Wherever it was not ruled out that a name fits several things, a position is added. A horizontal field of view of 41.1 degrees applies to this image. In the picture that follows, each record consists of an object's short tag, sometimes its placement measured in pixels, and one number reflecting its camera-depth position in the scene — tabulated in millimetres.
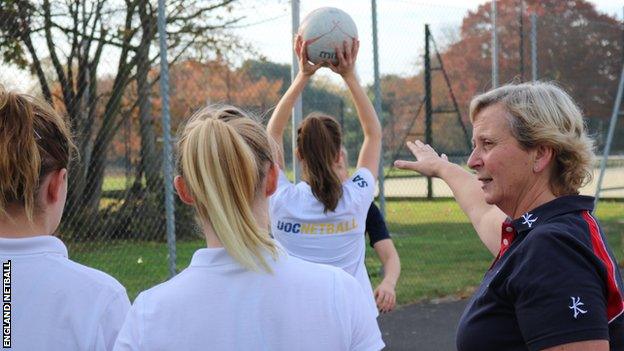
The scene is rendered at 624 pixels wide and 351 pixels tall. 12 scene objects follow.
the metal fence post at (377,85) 8383
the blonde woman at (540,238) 2076
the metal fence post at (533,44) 9937
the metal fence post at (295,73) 6531
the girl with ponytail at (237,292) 1933
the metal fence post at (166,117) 6438
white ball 4570
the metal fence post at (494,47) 9531
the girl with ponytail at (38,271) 2145
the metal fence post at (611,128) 11695
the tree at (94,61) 9016
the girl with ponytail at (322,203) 4164
